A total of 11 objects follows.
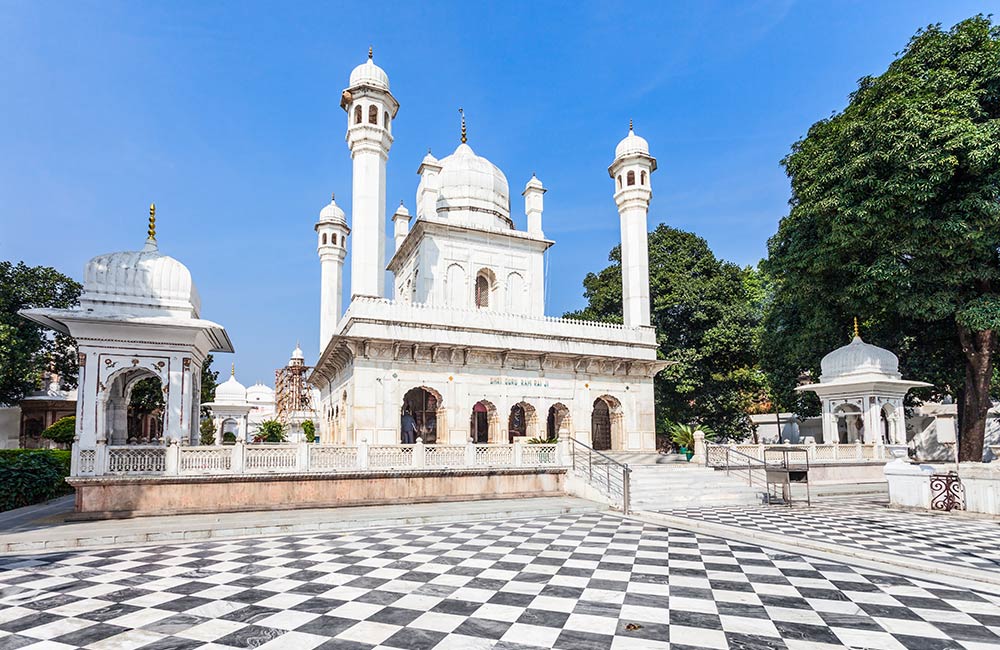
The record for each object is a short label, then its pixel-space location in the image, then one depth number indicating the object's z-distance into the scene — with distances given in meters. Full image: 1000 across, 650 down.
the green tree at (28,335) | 24.31
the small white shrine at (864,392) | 21.33
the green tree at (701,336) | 30.80
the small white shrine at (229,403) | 30.89
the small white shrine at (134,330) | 13.91
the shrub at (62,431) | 25.41
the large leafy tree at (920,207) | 17.58
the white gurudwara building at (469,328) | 19.95
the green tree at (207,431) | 36.22
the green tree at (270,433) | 35.05
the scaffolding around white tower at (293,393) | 50.47
